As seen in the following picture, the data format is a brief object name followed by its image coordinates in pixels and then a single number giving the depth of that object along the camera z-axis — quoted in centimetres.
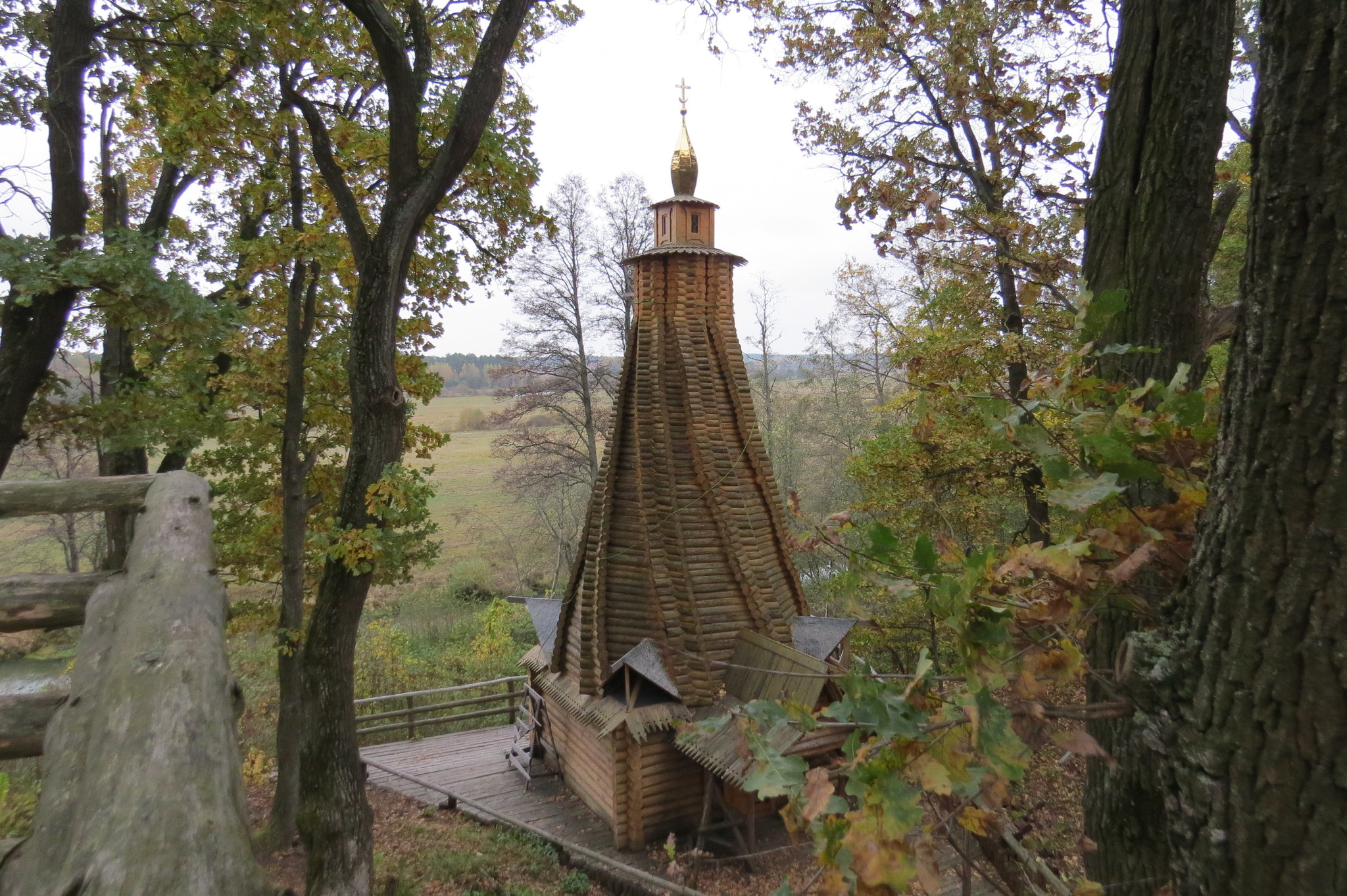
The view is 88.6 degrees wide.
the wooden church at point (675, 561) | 961
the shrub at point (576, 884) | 823
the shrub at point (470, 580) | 2647
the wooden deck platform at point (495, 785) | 1000
